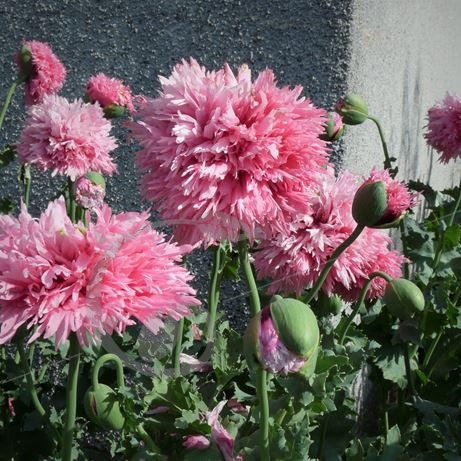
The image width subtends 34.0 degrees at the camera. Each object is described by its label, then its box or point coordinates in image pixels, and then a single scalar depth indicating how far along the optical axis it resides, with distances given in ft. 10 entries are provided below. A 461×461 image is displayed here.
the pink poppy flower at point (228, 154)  2.36
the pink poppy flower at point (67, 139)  4.83
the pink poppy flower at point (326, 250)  3.11
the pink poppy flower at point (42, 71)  5.34
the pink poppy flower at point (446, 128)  5.49
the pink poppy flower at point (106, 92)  5.27
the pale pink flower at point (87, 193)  4.52
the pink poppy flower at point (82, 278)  2.11
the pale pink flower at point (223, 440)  2.64
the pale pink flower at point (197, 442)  2.69
